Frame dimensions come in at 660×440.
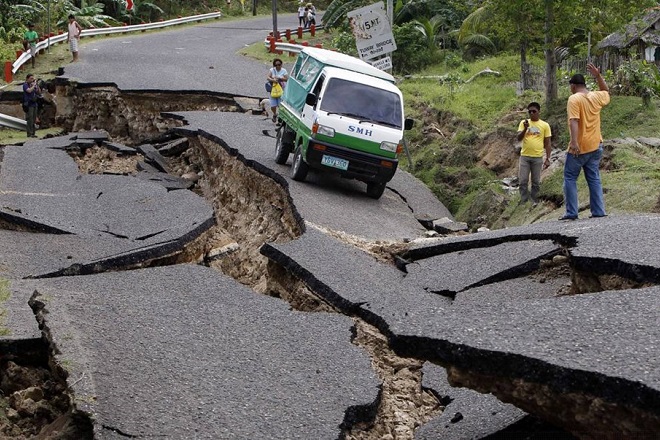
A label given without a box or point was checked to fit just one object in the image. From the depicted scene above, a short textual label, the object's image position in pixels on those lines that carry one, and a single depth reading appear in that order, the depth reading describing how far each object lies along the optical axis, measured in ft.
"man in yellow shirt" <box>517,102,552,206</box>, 48.75
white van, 51.47
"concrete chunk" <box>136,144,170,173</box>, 63.98
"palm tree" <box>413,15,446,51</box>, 106.14
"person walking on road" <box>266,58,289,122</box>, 68.62
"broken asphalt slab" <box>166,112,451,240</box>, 46.65
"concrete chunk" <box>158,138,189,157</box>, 67.51
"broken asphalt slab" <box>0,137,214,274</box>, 43.55
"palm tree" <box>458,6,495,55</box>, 95.25
